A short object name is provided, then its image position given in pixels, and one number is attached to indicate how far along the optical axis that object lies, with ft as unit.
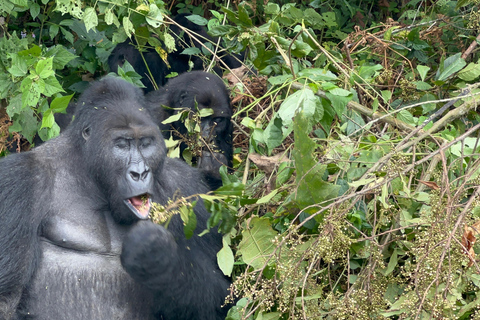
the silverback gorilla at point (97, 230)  18.17
